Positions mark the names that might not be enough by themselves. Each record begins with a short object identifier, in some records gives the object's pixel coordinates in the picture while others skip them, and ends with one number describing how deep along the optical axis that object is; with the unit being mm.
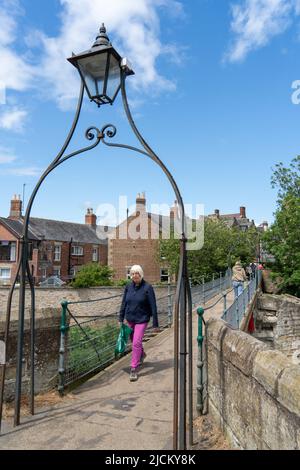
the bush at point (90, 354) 5758
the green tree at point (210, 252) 32031
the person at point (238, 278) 14247
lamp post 3816
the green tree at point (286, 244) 29295
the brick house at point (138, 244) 41938
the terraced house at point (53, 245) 38375
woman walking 5711
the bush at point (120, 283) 34181
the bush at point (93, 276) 32422
